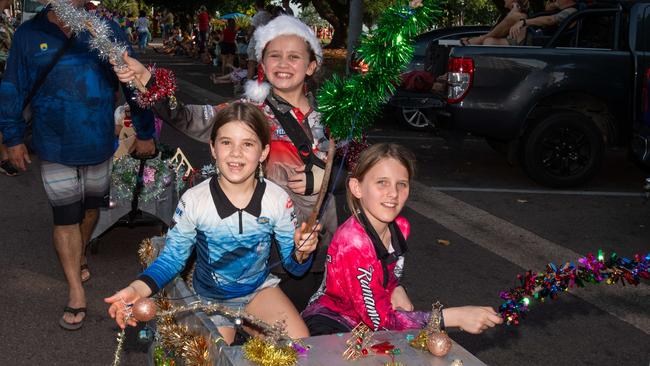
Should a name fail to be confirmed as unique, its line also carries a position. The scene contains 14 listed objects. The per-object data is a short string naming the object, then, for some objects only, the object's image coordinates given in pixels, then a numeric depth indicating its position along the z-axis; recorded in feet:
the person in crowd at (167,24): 164.25
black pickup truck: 30.37
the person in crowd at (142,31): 130.72
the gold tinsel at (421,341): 9.23
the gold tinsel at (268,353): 8.36
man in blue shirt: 15.46
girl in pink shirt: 10.66
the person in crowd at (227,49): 84.53
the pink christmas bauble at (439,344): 8.99
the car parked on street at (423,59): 36.88
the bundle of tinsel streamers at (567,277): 9.06
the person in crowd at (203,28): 110.73
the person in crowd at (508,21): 36.35
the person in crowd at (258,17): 50.50
